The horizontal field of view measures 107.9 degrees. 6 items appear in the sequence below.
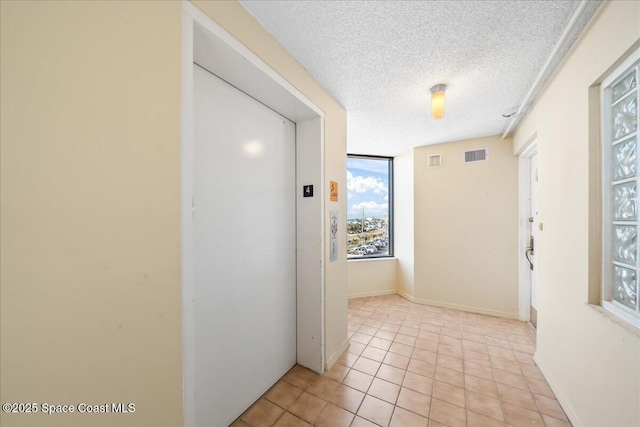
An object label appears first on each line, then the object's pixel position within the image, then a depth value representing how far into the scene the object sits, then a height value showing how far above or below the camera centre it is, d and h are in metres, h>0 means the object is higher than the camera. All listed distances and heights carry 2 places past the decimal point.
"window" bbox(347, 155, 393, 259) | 3.90 +0.08
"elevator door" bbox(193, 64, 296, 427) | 1.34 -0.25
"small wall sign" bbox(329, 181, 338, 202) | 2.09 +0.19
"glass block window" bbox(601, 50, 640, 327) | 1.13 +0.11
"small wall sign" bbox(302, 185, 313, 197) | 2.00 +0.18
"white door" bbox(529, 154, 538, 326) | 2.77 -0.34
